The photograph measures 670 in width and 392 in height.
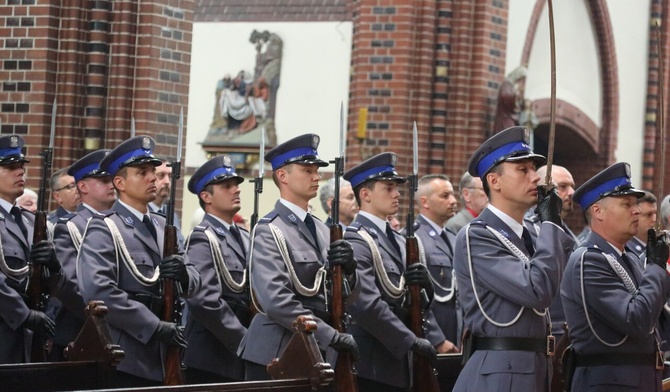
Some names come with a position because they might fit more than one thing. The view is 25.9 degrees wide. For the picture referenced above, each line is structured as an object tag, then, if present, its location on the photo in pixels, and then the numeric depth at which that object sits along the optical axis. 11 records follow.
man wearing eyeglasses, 10.38
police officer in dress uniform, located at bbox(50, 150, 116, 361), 8.34
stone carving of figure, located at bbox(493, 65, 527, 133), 15.04
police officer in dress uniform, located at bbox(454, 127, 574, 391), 6.46
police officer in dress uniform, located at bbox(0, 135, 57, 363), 7.93
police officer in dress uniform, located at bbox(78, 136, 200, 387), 7.57
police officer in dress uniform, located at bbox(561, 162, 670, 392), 7.05
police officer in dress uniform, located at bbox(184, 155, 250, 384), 8.45
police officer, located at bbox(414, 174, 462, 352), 9.93
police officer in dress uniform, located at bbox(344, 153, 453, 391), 8.18
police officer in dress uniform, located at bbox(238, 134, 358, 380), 7.53
